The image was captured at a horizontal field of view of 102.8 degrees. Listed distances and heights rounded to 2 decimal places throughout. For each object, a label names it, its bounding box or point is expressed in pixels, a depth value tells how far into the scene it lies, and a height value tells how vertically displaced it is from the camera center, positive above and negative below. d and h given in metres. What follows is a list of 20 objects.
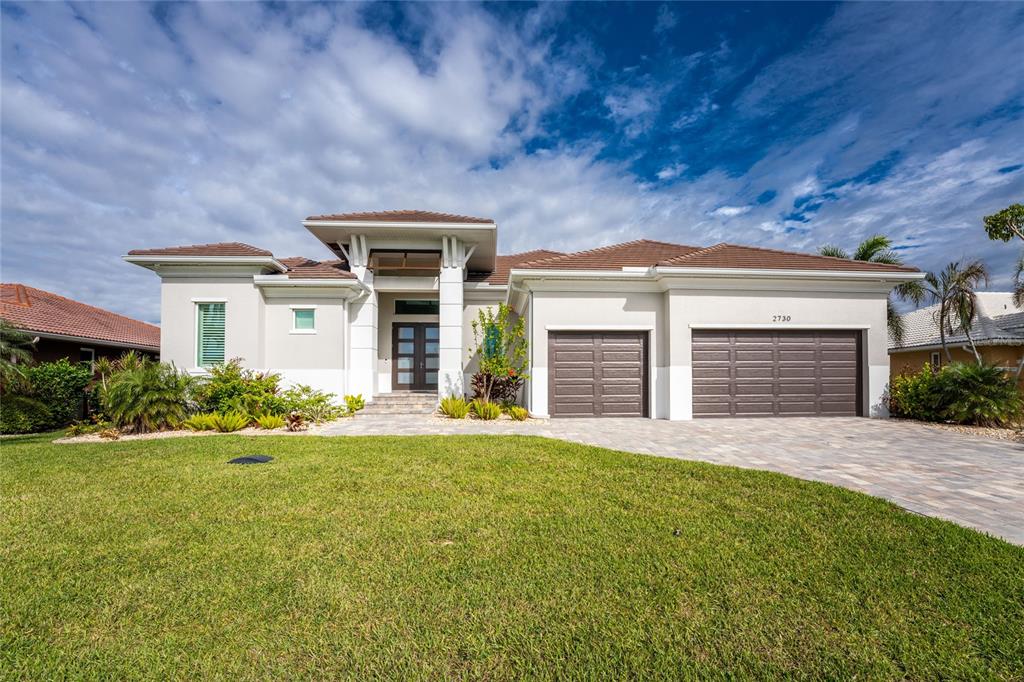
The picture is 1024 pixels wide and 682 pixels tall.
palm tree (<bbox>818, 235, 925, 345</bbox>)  15.98 +3.88
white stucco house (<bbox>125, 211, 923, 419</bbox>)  11.05 +0.73
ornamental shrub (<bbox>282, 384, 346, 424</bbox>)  10.36 -1.40
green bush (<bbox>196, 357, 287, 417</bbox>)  9.95 -1.08
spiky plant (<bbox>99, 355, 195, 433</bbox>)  8.99 -1.09
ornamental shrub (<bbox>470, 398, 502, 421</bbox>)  10.73 -1.57
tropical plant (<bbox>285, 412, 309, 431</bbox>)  9.34 -1.66
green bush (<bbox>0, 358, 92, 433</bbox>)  10.46 -1.29
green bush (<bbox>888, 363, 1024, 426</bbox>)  9.45 -1.08
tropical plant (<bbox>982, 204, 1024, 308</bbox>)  10.27 +3.25
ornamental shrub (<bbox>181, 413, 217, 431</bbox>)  9.31 -1.64
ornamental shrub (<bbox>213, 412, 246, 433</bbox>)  9.23 -1.63
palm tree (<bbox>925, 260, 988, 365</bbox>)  11.17 +1.70
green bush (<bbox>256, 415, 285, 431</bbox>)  9.47 -1.67
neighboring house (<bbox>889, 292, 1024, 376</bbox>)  14.15 +0.47
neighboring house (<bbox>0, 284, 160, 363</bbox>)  12.62 +0.80
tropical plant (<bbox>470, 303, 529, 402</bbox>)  11.67 -0.23
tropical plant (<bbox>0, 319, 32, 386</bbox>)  8.42 -0.10
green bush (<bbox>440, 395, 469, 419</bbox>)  10.84 -1.53
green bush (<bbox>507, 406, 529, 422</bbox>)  10.67 -1.65
